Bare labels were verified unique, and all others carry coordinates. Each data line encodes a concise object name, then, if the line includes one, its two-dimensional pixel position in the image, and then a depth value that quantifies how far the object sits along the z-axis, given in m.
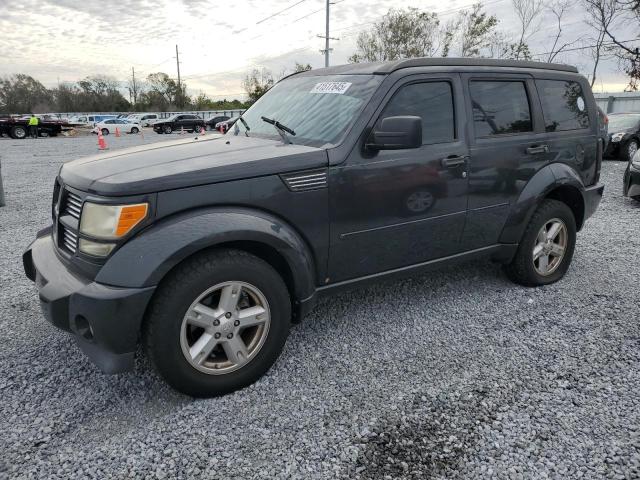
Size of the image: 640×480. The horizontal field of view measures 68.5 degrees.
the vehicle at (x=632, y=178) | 7.56
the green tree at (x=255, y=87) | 60.69
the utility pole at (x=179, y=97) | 71.88
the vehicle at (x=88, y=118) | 49.05
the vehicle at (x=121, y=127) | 35.09
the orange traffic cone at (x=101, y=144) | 19.06
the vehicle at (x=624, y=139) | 12.85
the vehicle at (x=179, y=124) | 35.06
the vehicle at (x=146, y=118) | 42.49
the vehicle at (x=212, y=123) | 37.03
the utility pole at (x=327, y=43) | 39.94
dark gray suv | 2.38
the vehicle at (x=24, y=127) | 27.81
